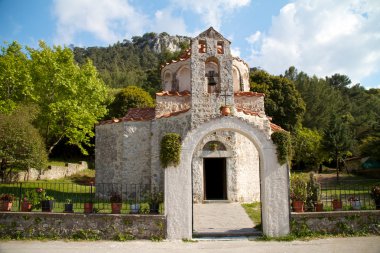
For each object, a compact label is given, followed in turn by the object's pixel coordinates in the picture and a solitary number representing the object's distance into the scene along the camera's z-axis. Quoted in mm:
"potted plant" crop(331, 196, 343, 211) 9531
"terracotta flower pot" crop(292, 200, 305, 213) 9445
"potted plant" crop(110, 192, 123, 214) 9508
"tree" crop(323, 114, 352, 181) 31953
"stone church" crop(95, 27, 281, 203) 16141
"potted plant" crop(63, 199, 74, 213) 9562
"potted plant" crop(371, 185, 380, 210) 9586
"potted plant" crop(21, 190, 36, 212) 9867
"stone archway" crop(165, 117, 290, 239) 9117
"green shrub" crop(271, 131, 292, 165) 9352
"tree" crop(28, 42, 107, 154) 26641
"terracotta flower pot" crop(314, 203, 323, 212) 9485
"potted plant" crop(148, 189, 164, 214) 9461
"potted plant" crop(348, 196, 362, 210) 9508
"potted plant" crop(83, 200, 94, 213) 9368
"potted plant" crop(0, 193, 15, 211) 9859
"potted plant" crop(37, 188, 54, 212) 9672
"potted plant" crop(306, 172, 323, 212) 9769
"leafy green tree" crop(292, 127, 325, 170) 35469
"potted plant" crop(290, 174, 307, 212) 9469
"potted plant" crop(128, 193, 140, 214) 9398
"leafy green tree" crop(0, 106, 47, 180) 19641
